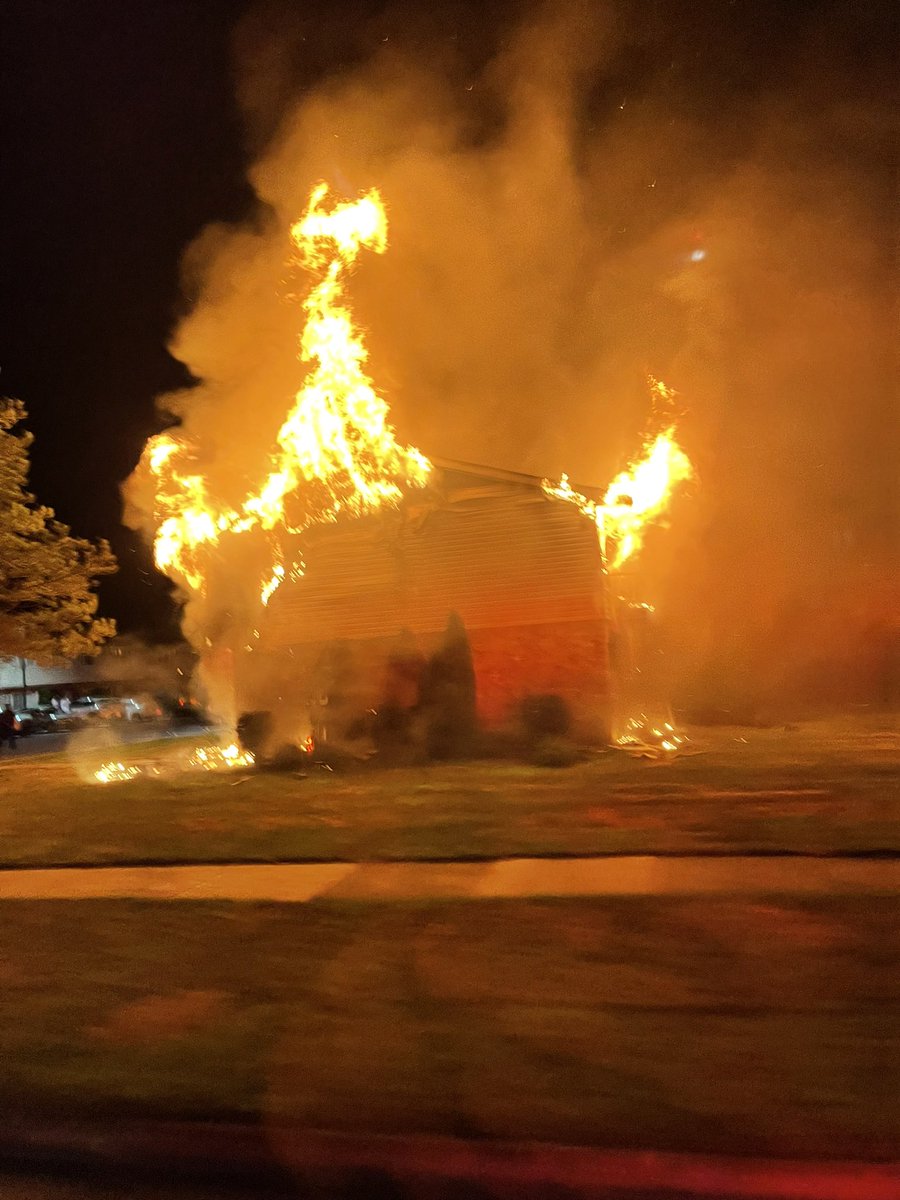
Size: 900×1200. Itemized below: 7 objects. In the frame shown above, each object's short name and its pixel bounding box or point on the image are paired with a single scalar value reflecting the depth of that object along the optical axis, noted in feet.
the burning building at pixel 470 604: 51.26
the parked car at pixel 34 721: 108.58
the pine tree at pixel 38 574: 60.95
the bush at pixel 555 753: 43.73
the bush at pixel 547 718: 50.01
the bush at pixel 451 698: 47.78
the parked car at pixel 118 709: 122.83
